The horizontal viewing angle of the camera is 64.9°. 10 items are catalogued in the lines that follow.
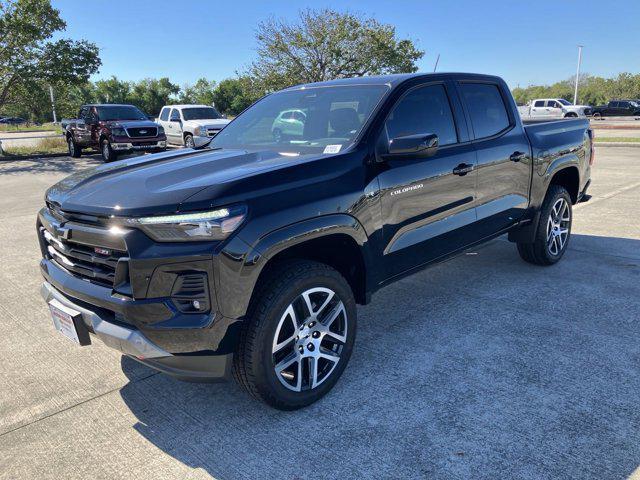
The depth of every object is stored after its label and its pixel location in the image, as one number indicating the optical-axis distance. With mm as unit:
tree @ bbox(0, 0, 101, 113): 17359
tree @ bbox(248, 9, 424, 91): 32219
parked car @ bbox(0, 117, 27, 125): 73456
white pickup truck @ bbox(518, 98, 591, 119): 33188
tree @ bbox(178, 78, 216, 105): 86975
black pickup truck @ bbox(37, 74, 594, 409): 2389
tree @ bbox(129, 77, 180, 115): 80912
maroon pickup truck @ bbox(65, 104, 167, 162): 16156
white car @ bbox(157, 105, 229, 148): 17338
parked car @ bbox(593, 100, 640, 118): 42531
